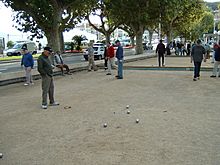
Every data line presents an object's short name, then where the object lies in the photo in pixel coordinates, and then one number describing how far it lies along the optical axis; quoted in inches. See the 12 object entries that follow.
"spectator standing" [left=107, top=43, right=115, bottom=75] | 535.4
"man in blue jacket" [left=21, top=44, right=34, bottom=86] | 437.7
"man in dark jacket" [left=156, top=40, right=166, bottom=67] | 623.3
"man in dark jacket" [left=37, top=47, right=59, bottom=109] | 286.9
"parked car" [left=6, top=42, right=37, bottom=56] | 1401.6
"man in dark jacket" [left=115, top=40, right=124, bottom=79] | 479.4
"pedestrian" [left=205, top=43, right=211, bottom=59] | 851.8
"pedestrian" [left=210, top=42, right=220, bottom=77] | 466.0
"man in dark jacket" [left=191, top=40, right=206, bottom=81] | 441.4
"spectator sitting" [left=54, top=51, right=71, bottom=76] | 544.7
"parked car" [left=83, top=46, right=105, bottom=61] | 1060.2
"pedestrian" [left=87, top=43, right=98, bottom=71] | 580.7
